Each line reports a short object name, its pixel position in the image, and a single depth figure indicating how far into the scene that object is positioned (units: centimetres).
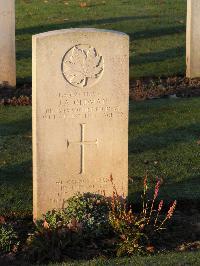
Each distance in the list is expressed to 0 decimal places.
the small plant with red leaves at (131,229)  655
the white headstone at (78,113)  684
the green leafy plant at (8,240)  670
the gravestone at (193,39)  1370
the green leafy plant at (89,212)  683
